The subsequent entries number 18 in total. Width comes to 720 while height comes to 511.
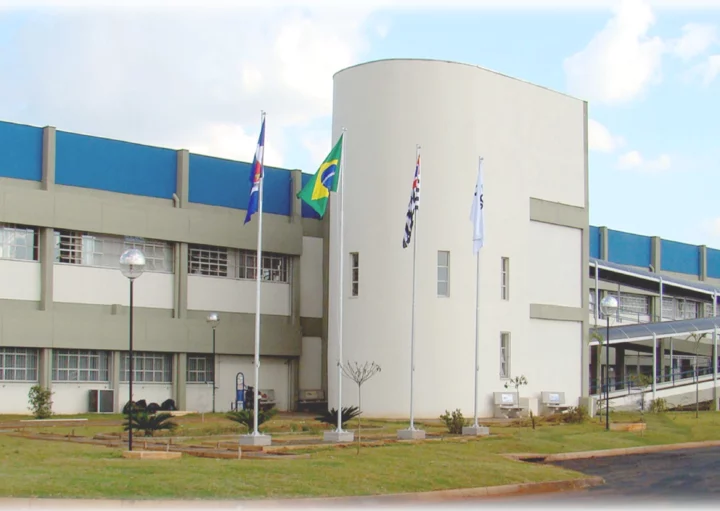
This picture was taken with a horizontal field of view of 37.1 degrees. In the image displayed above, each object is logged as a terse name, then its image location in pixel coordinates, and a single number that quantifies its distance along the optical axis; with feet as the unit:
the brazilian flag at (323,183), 94.07
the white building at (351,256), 133.49
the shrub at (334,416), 93.71
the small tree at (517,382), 140.97
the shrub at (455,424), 105.70
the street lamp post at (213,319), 139.64
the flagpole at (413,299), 103.45
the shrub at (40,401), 125.64
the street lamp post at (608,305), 116.57
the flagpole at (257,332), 81.41
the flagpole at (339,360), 90.42
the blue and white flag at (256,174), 84.33
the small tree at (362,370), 135.23
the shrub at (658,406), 150.82
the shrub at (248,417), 85.97
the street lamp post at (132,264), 75.36
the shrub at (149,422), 83.66
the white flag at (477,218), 105.70
